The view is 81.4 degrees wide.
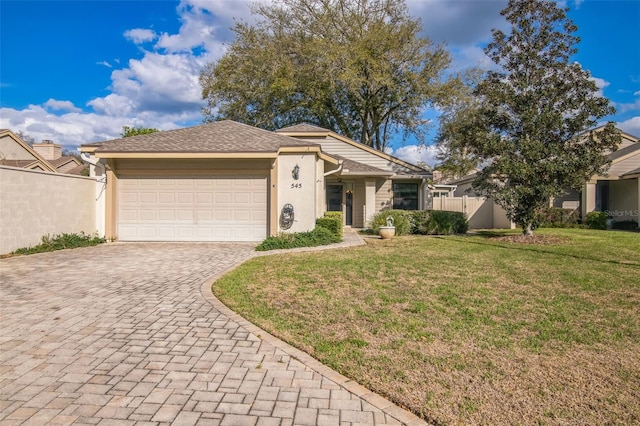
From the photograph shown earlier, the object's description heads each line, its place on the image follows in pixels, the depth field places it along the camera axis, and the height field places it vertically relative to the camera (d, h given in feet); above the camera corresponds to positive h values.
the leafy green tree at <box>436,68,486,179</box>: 85.05 +24.57
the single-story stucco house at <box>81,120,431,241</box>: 39.75 +2.70
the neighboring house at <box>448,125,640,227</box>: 63.10 +3.11
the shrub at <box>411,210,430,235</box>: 52.21 -1.48
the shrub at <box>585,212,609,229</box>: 61.62 -1.67
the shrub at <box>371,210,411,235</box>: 50.27 -1.33
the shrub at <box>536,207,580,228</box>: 64.54 -1.39
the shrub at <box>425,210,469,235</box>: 52.16 -1.76
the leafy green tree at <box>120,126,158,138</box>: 81.92 +18.04
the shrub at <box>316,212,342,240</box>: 41.97 -1.51
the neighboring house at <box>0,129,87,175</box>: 67.00 +11.39
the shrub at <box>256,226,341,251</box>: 36.47 -2.98
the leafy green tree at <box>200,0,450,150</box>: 78.23 +31.08
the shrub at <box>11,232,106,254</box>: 32.99 -3.03
